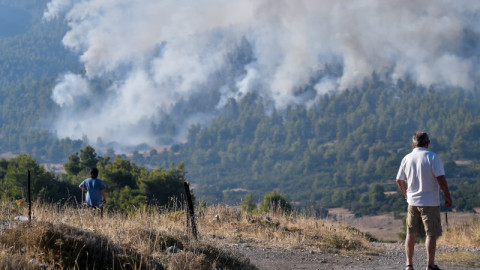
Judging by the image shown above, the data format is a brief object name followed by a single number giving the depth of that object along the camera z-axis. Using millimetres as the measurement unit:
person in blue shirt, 25687
